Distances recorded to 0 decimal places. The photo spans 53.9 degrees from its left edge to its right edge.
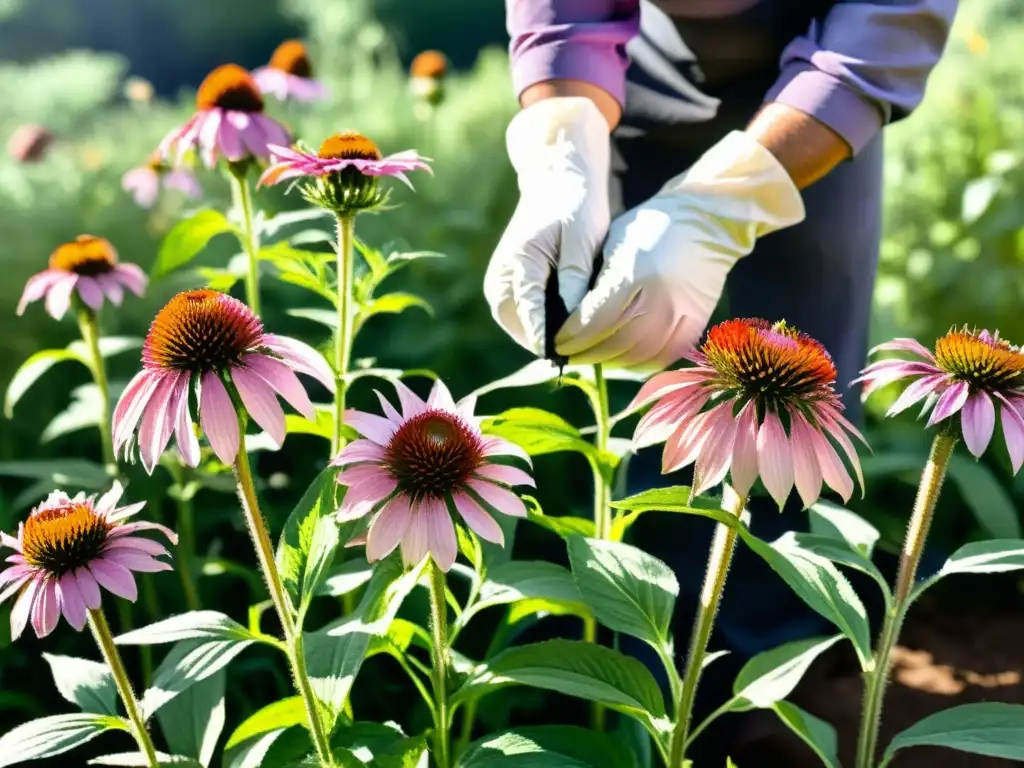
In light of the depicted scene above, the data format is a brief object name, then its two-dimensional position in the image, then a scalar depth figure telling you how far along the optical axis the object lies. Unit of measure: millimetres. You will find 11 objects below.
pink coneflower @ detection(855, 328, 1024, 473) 615
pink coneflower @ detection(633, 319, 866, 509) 573
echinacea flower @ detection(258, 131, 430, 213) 761
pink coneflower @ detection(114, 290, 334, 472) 576
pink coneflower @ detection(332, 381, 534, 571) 580
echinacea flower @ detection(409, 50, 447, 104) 1759
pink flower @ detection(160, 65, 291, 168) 1050
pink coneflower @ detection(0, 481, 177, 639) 624
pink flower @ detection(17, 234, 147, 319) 1073
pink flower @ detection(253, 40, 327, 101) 1439
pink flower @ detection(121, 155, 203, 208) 1484
